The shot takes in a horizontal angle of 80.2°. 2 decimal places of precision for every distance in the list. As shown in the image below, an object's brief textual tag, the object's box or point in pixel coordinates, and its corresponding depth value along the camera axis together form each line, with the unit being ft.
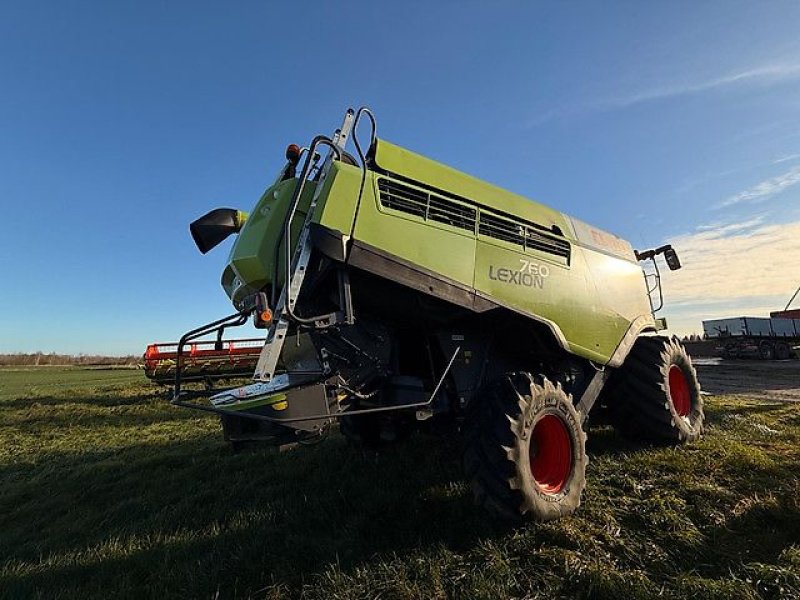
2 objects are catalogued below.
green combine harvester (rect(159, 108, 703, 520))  10.69
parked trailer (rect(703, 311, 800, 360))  82.28
